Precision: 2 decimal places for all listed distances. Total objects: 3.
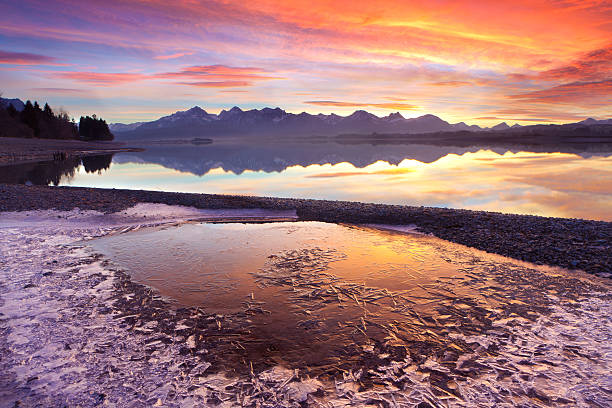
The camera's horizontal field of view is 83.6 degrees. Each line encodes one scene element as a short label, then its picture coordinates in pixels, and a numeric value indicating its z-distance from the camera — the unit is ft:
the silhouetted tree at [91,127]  531.91
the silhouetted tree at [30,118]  387.24
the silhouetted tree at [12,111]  381.36
